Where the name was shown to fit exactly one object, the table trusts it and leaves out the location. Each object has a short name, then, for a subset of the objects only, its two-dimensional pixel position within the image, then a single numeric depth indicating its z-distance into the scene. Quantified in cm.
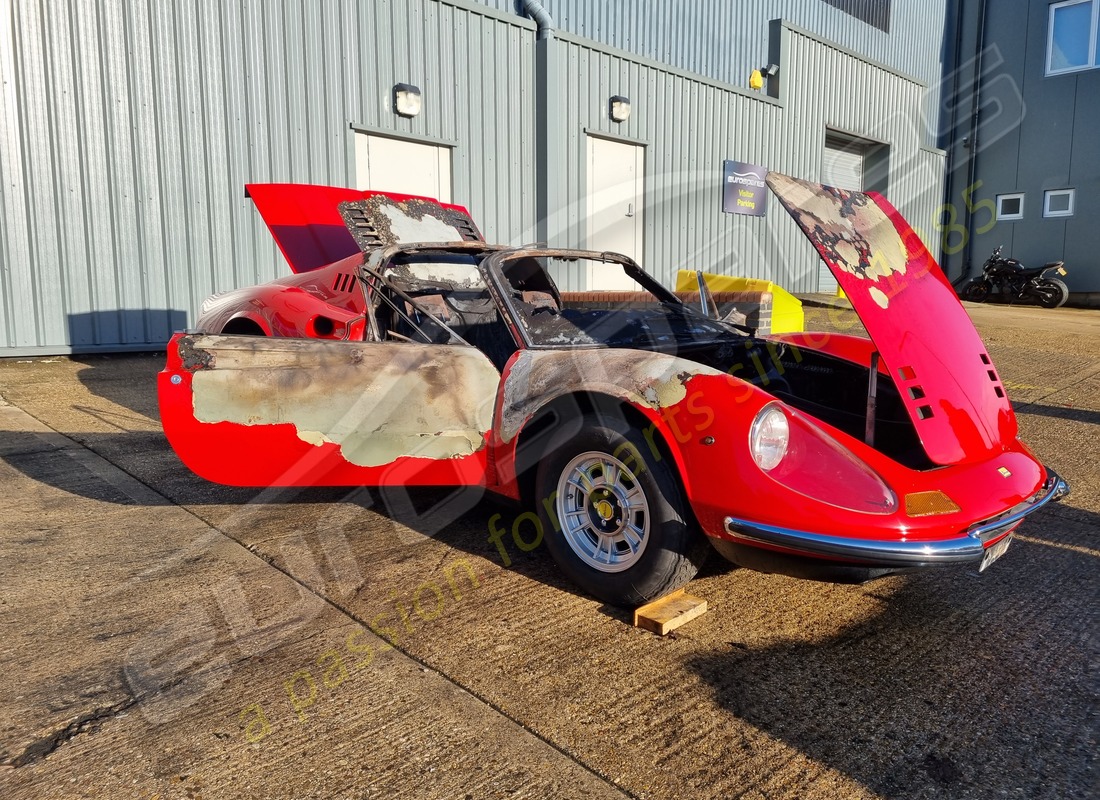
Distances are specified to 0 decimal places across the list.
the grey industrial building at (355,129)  728
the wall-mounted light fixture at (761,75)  1377
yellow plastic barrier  707
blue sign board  1389
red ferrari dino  230
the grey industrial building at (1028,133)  1734
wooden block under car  247
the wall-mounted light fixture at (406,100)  909
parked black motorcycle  1623
